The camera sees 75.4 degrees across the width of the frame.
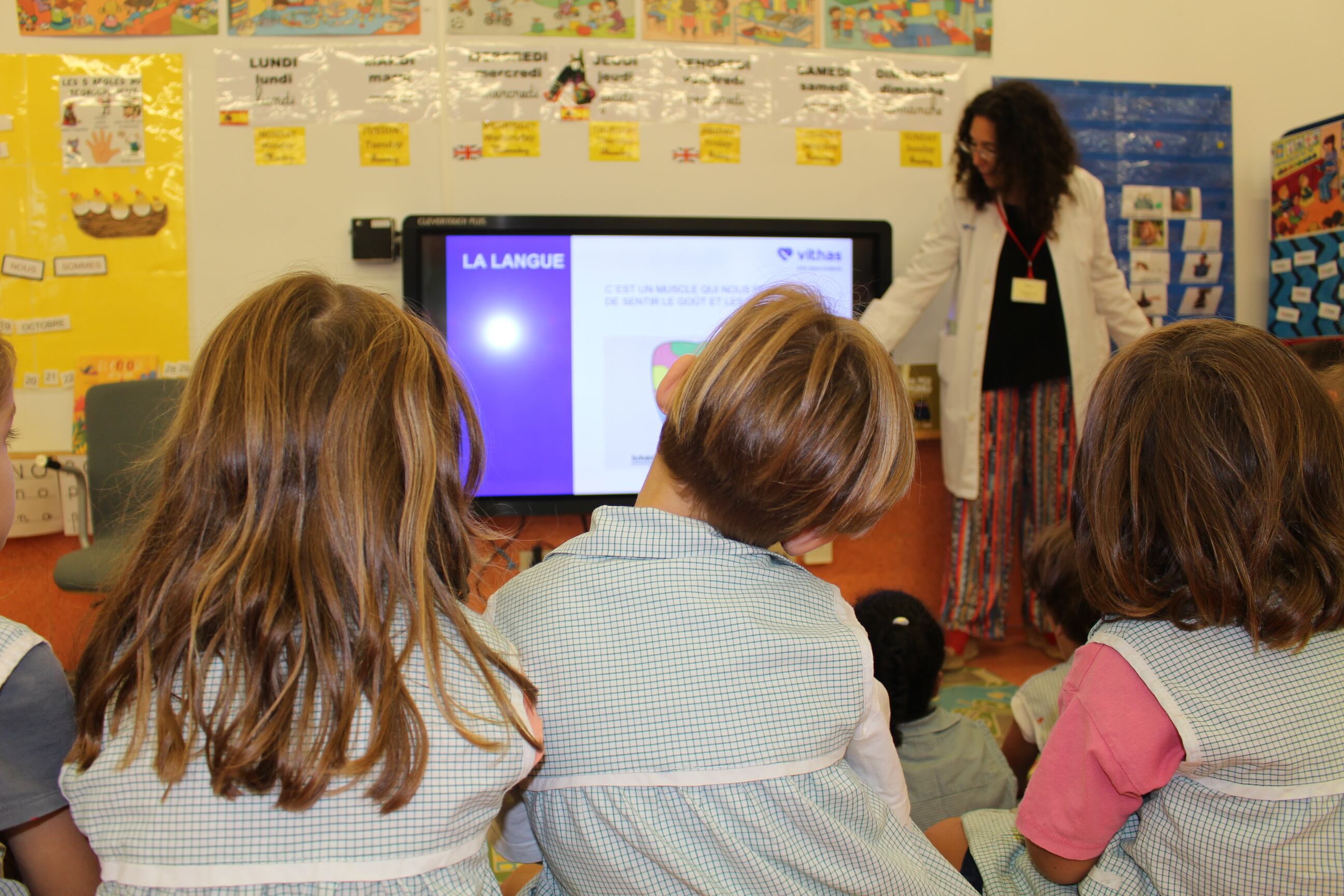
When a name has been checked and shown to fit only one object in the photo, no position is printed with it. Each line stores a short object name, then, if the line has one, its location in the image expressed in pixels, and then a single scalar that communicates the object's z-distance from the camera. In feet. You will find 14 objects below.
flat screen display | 7.33
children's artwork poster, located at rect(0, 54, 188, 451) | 7.65
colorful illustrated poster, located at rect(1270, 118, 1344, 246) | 8.20
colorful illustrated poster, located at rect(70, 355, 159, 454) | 7.72
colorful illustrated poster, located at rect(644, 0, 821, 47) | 8.05
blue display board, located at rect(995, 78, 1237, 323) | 8.70
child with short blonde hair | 2.33
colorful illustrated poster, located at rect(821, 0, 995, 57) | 8.30
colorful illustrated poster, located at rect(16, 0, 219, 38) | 7.68
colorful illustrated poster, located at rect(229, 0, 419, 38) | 7.73
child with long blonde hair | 2.04
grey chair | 7.19
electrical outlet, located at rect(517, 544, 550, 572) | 7.63
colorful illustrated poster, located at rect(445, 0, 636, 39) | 7.83
